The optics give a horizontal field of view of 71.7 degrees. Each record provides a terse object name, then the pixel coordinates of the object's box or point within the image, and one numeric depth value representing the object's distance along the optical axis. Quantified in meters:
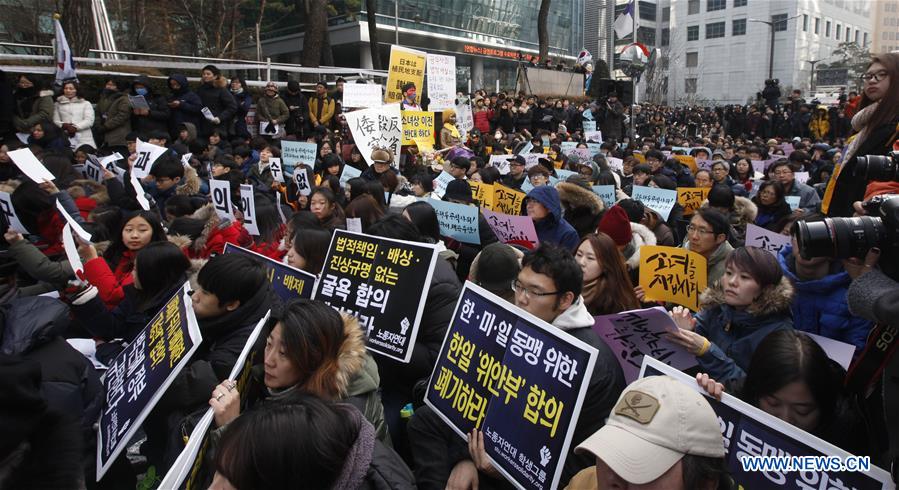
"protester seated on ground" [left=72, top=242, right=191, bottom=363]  3.40
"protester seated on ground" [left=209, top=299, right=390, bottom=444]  2.45
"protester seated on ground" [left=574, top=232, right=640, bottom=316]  3.55
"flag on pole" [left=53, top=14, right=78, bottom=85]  10.55
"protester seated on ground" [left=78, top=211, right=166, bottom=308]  3.89
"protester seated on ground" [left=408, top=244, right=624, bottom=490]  2.45
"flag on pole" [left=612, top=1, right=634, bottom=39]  18.84
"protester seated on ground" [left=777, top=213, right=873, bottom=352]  3.26
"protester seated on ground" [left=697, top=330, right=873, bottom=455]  2.28
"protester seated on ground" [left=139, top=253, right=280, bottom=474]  2.73
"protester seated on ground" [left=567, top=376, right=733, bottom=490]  1.64
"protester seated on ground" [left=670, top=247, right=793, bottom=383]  3.08
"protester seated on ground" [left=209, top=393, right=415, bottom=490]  1.66
